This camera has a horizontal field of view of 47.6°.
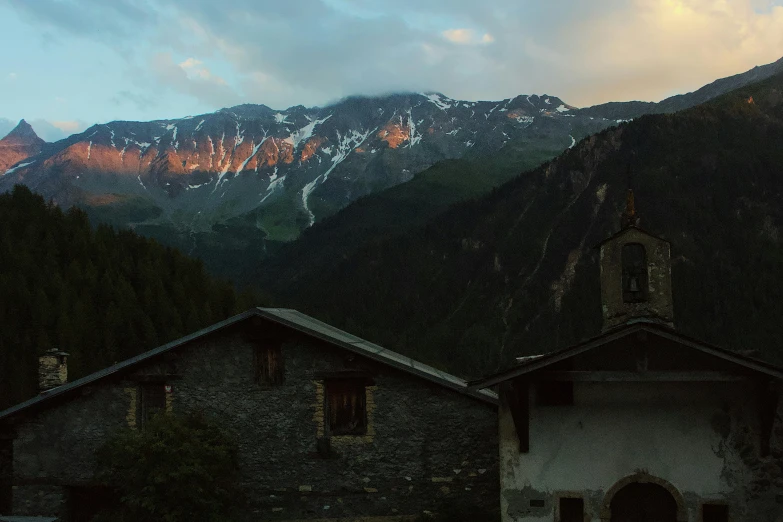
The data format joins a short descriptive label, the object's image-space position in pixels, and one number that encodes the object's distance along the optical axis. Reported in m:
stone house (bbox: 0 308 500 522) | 21.16
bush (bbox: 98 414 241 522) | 19.86
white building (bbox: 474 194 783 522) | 17.89
